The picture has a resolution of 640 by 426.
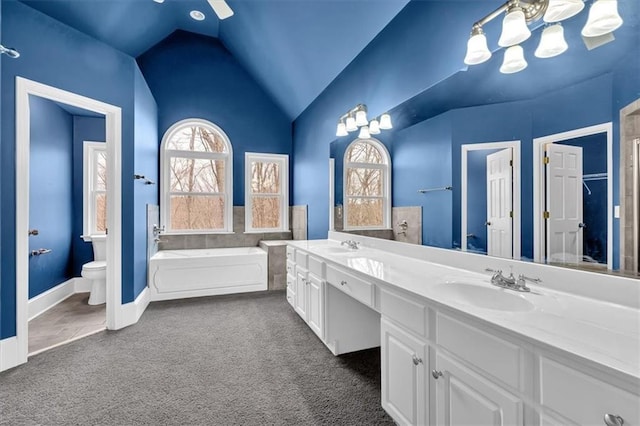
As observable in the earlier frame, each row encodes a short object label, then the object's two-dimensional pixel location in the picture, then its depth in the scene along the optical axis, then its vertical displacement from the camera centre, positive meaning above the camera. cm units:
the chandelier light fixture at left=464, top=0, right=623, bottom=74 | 105 +77
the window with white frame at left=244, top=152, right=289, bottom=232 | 461 +35
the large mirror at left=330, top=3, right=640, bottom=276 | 106 +26
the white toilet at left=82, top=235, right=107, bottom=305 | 337 -67
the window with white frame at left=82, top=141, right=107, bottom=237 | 396 +36
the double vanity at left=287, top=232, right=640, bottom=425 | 71 -41
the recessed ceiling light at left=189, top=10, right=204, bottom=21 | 368 +257
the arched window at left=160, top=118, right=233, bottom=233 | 419 +53
